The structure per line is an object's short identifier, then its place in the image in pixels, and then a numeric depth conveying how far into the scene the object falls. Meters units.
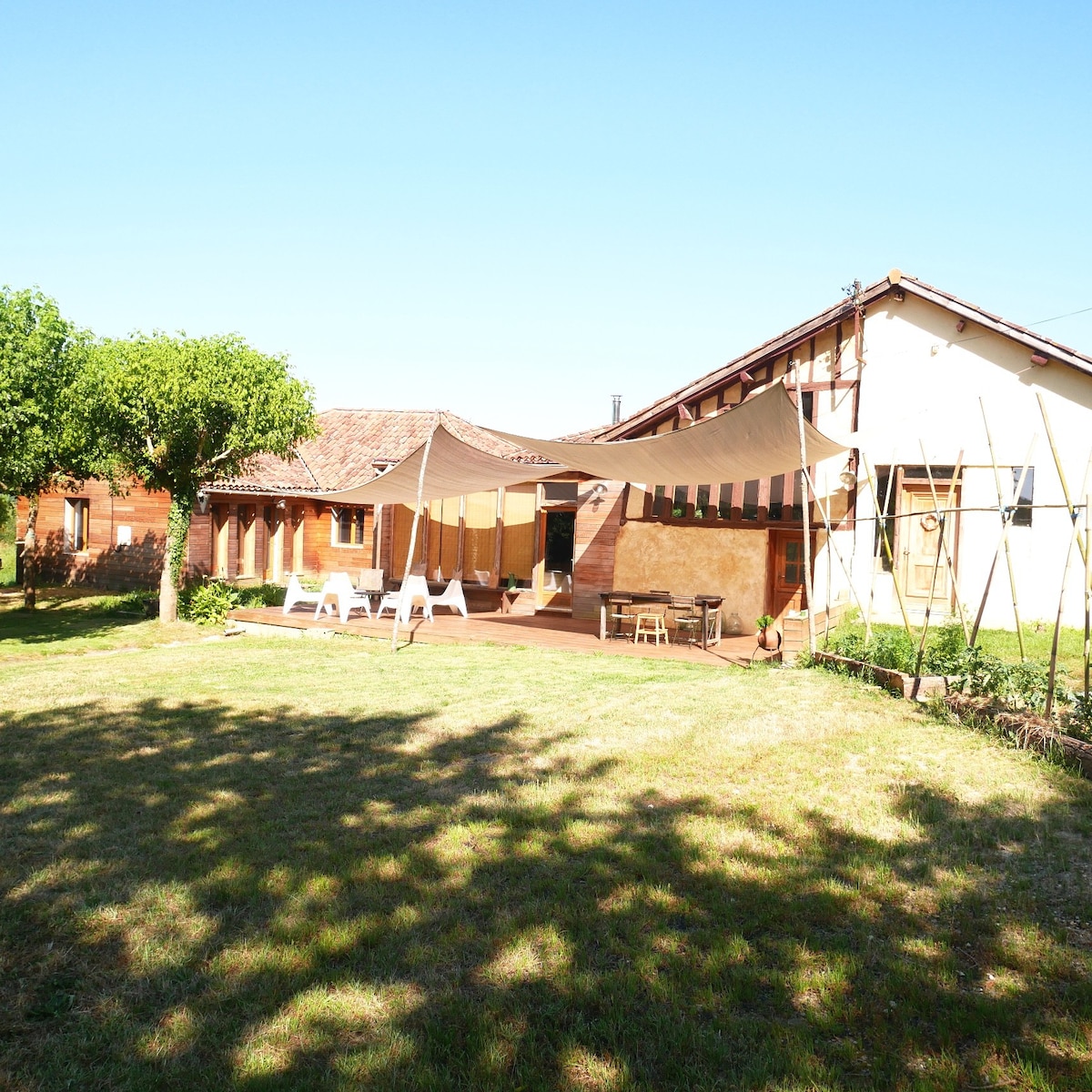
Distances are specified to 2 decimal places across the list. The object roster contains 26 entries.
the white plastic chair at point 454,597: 14.23
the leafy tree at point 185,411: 13.09
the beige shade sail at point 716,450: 8.64
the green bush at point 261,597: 16.30
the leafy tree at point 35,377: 11.04
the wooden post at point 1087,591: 5.39
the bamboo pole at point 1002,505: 6.36
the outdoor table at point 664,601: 11.44
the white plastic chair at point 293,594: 13.81
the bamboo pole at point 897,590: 7.97
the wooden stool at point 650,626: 11.66
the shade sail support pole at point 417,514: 10.45
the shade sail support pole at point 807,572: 8.77
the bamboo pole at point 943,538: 7.32
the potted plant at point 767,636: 10.09
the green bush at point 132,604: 16.34
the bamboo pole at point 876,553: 12.37
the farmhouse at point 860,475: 11.45
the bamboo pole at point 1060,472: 5.59
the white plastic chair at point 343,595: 13.02
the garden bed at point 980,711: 5.54
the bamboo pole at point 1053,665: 5.53
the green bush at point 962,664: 6.52
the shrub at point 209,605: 14.71
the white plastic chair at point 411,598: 12.48
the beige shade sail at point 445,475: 11.10
